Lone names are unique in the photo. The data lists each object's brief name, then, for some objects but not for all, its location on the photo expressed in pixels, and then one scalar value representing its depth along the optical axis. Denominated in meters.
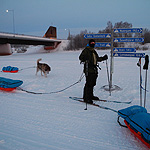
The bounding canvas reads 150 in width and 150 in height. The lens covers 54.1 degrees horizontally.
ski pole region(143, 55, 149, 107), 3.84
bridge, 33.02
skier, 4.67
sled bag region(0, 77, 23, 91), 5.95
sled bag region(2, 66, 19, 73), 11.03
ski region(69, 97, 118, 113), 4.31
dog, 9.17
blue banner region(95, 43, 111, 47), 6.07
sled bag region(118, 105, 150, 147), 2.53
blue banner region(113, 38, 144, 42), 5.59
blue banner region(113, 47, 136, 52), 5.75
